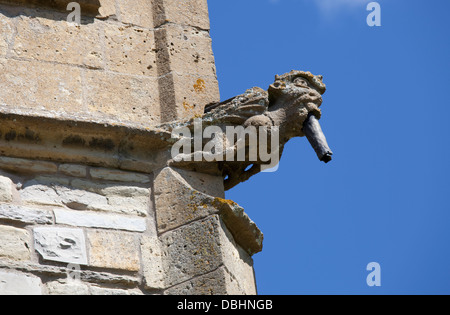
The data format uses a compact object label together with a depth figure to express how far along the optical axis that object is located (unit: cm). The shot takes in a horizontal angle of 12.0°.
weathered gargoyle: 1060
